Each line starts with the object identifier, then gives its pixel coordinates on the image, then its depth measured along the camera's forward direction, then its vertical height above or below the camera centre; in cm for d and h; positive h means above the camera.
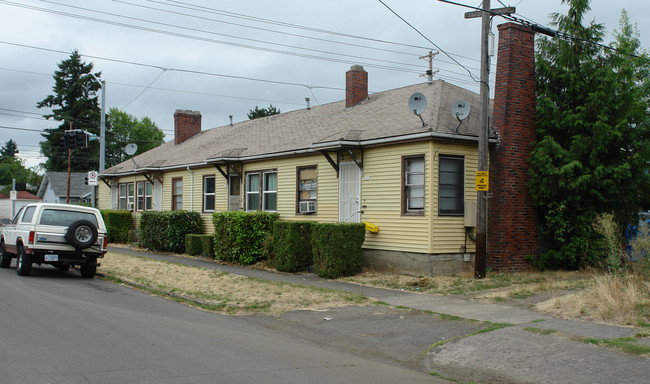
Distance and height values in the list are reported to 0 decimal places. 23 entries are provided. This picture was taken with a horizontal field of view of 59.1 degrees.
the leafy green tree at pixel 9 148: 12409 +1337
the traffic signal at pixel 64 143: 2464 +284
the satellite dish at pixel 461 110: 1452 +266
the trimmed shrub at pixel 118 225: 2770 -76
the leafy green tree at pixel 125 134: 6962 +993
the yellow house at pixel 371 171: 1460 +129
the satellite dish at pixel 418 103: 1477 +286
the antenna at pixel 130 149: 2957 +314
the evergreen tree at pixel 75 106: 6028 +1093
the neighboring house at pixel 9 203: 6203 +52
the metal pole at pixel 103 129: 2800 +395
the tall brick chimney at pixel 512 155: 1505 +160
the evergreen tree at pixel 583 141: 1444 +194
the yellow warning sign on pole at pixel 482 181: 1336 +79
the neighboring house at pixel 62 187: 5741 +218
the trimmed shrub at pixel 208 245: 2006 -121
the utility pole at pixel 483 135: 1338 +187
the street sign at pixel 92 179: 2556 +134
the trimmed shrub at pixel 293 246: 1585 -94
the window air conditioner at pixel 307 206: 1812 +19
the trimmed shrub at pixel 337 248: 1455 -92
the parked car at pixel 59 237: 1367 -69
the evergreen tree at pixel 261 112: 5656 +992
